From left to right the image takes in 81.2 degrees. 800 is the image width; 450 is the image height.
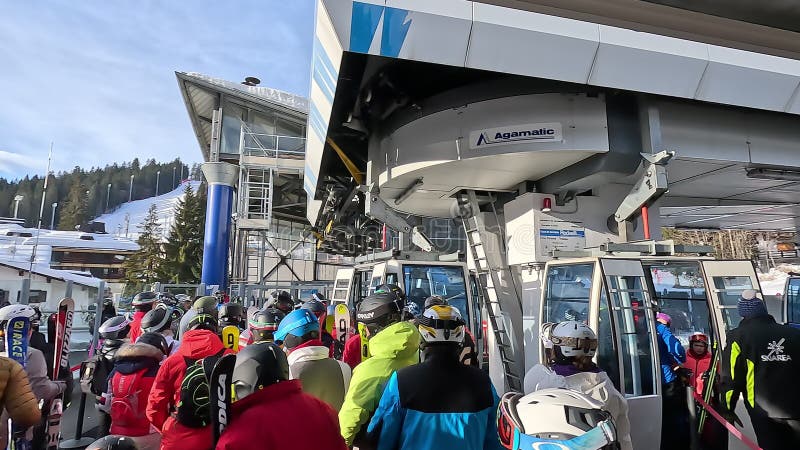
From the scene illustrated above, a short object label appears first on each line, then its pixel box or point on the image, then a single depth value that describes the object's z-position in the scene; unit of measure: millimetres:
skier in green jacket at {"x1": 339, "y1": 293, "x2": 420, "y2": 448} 2451
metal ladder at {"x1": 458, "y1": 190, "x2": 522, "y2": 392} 6746
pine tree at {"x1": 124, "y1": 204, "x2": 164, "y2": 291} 35609
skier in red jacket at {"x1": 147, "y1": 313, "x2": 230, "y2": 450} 2367
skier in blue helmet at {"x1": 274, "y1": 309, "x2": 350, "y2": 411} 3055
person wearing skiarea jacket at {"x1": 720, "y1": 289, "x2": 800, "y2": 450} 3516
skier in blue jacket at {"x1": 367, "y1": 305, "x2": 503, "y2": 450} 2068
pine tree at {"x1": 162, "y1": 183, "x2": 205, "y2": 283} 34250
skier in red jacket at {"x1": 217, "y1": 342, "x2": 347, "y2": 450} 1638
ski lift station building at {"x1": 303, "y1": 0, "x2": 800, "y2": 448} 4152
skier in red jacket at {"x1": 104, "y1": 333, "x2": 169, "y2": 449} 3453
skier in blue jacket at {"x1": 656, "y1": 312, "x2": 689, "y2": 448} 4645
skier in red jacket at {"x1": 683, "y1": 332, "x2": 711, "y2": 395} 5371
